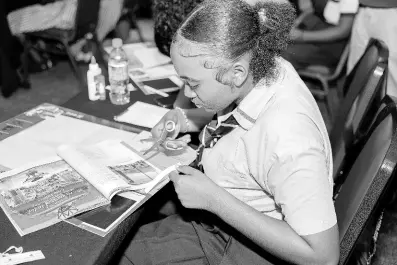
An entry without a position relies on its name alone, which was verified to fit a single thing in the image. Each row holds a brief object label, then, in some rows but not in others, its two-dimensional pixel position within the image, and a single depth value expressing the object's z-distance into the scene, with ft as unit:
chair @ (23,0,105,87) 10.33
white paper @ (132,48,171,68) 6.80
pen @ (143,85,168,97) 5.99
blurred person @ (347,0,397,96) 7.70
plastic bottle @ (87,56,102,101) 5.49
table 3.16
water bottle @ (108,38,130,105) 5.62
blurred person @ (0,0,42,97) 10.33
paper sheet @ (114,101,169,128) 5.15
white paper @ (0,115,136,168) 4.31
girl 3.06
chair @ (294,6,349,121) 9.67
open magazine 3.52
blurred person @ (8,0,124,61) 10.32
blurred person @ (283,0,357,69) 8.94
